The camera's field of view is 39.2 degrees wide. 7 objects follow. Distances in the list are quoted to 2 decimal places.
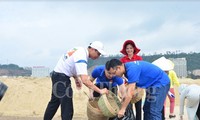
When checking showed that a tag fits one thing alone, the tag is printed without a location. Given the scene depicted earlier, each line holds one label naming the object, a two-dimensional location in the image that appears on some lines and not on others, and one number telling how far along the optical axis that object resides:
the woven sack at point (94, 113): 4.32
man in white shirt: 4.33
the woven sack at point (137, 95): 4.35
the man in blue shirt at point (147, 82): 3.99
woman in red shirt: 5.01
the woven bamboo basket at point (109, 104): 4.14
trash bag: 4.32
